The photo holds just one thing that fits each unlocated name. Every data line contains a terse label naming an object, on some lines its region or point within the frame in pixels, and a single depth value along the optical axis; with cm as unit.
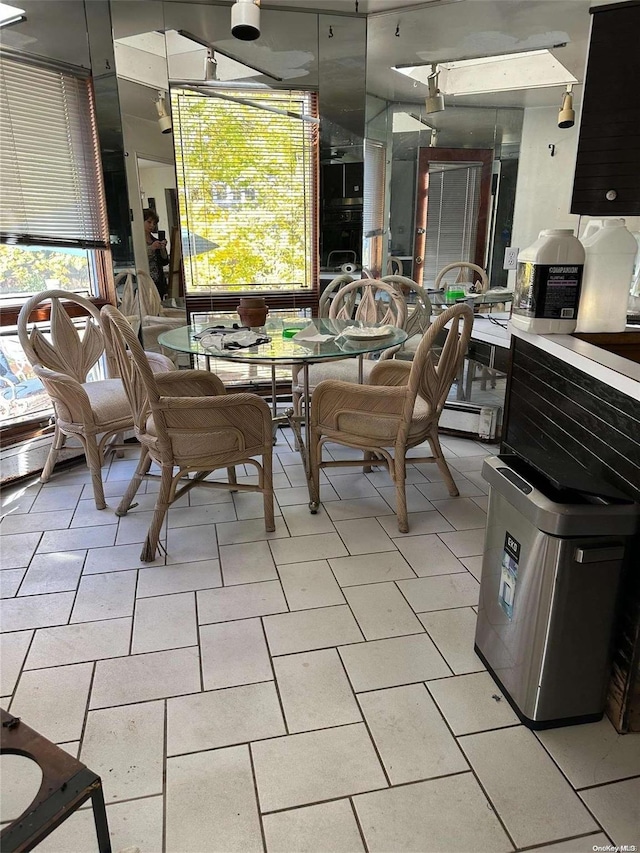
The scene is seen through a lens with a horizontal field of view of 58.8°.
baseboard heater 354
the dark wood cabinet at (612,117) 170
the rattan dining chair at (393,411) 242
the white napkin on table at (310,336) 266
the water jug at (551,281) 178
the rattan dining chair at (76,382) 271
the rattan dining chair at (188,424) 218
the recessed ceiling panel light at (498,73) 351
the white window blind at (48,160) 293
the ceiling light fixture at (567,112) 349
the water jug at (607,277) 175
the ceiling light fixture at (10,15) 279
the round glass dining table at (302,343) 244
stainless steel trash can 135
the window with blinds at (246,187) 360
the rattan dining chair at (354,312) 322
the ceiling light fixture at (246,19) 215
